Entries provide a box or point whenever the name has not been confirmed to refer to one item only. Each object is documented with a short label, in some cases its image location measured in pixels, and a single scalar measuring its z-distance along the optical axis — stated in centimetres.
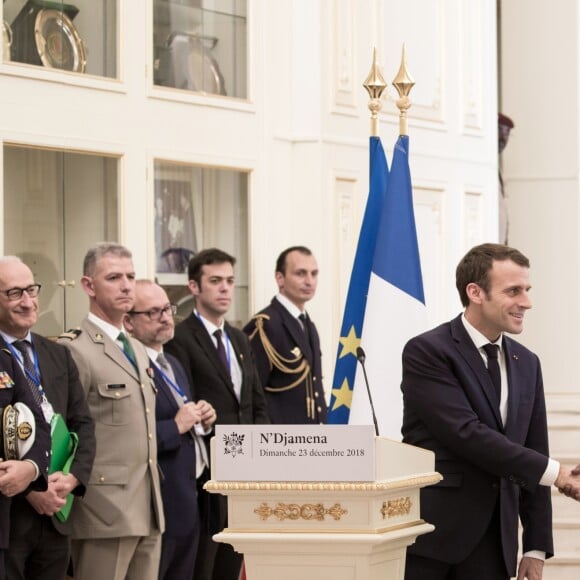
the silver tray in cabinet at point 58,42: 846
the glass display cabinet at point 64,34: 828
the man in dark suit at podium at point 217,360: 840
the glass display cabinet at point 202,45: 938
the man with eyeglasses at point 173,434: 779
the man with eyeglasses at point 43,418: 652
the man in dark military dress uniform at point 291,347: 921
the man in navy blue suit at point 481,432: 558
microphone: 598
